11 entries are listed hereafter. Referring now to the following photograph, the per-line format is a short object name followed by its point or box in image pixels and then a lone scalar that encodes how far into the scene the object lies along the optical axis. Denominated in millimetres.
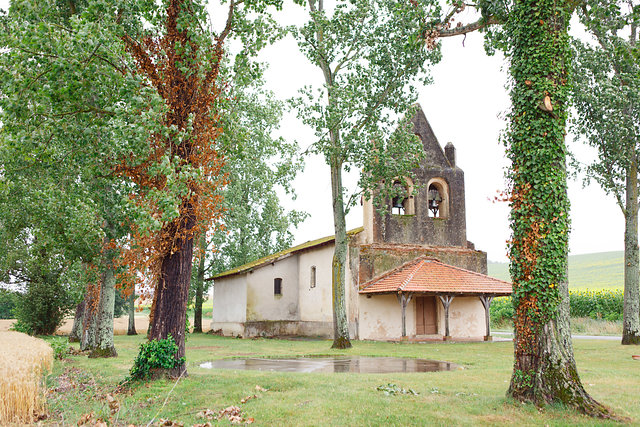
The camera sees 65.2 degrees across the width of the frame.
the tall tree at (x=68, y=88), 9484
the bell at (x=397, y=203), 24508
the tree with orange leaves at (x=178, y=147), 10109
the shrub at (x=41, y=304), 30219
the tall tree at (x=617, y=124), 18984
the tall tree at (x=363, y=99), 19703
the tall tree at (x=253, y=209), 32531
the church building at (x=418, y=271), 24500
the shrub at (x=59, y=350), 14948
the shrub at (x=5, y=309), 49550
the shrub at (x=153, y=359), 9812
